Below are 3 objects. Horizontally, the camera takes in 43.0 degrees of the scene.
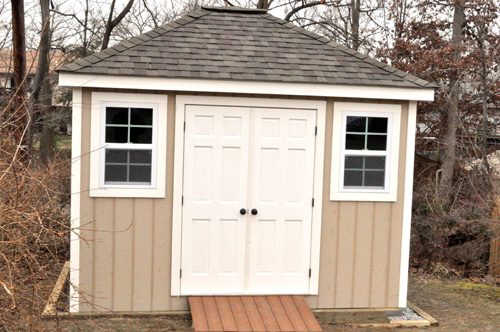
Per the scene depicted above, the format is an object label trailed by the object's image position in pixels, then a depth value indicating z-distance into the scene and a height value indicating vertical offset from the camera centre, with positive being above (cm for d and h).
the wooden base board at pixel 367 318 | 695 -201
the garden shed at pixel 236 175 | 664 -46
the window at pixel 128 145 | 666 -18
